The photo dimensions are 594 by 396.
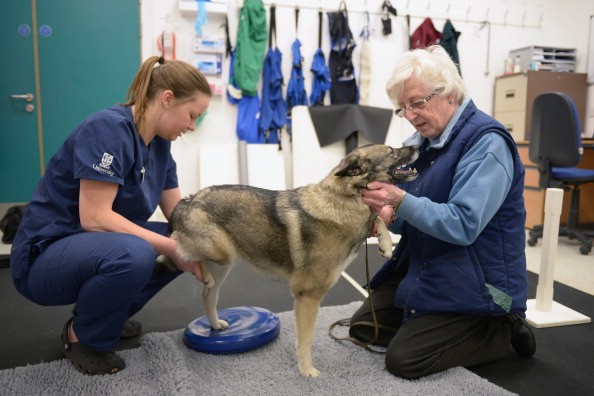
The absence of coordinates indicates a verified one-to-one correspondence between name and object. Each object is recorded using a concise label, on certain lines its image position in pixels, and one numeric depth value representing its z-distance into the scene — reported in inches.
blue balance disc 83.7
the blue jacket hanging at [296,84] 213.9
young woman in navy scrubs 69.2
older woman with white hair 69.1
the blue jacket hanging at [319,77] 217.2
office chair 166.2
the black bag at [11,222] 161.6
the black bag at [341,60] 217.9
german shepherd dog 73.8
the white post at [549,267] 104.3
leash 85.6
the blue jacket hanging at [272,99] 211.6
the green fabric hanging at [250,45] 205.6
